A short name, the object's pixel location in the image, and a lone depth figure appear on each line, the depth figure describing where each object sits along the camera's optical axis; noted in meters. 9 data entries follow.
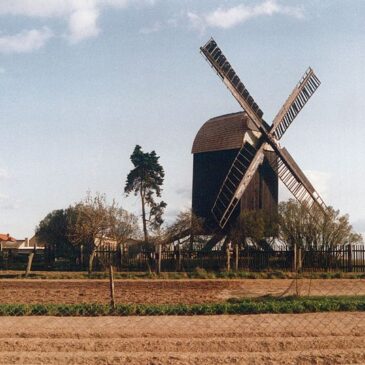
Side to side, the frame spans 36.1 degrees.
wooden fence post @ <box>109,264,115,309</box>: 12.72
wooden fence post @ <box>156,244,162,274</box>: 25.53
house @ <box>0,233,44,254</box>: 66.06
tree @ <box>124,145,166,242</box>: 39.22
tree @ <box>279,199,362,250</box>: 29.33
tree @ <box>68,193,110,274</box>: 31.94
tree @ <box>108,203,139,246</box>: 33.50
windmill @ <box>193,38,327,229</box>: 31.66
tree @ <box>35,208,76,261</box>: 40.59
